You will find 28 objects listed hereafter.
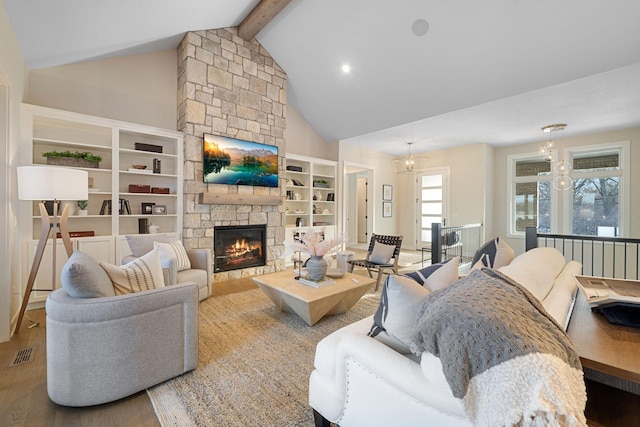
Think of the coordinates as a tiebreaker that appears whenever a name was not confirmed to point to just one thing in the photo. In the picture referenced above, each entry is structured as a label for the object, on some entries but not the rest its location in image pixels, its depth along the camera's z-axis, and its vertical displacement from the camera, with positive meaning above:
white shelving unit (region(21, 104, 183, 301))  3.22 +0.51
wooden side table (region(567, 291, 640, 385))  0.93 -0.49
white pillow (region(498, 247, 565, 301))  1.39 -0.32
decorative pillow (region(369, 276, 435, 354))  1.18 -0.41
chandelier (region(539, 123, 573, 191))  5.87 +0.88
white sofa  0.99 -0.67
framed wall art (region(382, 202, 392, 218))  7.75 +0.06
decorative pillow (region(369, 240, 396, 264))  4.26 -0.63
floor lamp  2.45 +0.17
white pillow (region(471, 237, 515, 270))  2.23 -0.34
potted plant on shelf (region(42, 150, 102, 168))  3.37 +0.63
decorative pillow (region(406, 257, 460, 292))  1.43 -0.34
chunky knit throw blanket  0.74 -0.42
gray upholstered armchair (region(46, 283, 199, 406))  1.58 -0.78
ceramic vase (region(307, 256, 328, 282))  2.81 -0.56
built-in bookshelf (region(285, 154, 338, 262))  6.06 +0.35
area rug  1.60 -1.14
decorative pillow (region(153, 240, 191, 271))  2.94 -0.47
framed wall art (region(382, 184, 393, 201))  7.76 +0.56
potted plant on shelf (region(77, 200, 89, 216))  3.60 +0.04
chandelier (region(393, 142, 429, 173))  7.62 +1.36
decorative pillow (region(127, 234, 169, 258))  3.07 -0.37
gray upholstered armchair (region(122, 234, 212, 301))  2.80 -0.59
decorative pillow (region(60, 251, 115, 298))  1.57 -0.39
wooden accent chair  4.14 -0.76
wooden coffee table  2.55 -0.77
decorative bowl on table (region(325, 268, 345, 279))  3.09 -0.68
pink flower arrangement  2.79 -0.34
